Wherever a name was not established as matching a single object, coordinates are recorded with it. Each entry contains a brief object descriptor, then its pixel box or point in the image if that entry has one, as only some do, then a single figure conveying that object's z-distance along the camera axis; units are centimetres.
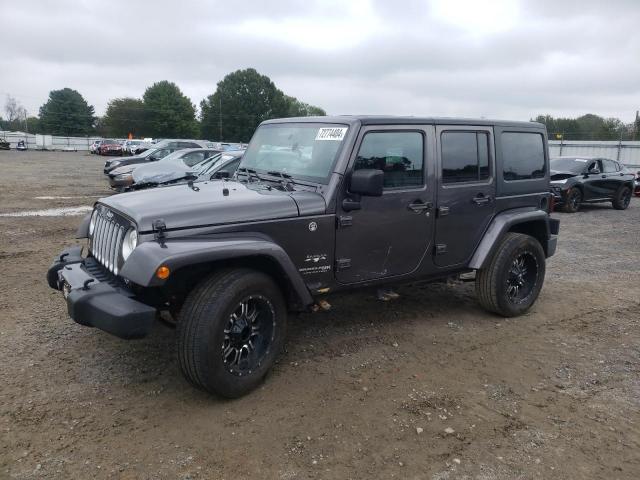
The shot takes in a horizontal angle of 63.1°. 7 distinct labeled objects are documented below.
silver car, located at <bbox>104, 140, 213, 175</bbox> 1853
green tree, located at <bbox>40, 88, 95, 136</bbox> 8362
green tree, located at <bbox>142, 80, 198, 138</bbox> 8038
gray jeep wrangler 333
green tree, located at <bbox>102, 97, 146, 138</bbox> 7975
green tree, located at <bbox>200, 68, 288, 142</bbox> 8006
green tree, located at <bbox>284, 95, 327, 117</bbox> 9619
